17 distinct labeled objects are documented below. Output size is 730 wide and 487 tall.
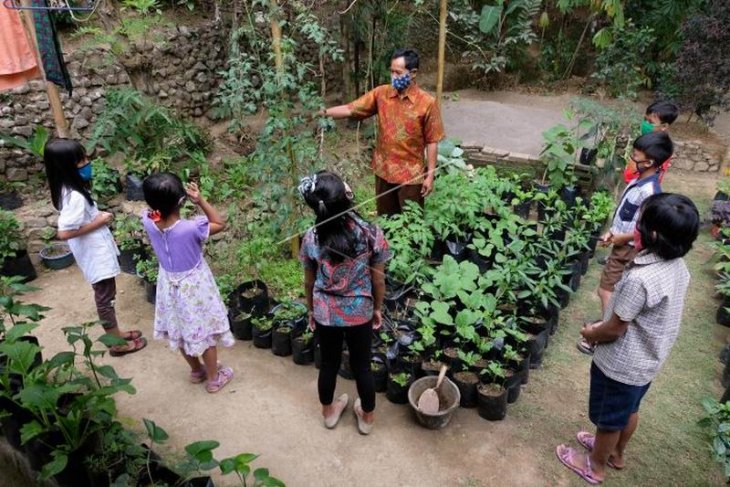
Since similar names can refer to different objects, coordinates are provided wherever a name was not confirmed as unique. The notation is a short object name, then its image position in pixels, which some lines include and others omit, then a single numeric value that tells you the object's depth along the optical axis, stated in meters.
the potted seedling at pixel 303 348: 3.25
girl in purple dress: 2.47
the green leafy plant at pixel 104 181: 5.03
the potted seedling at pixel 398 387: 2.92
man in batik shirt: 3.50
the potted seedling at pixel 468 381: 2.89
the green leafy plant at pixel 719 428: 2.39
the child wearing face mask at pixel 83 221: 2.77
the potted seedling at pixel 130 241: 4.19
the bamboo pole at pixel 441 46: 4.20
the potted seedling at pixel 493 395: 2.80
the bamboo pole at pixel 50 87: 3.71
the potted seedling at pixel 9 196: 4.91
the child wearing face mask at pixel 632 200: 2.83
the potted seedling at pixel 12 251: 4.16
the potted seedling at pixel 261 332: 3.42
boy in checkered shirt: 1.84
